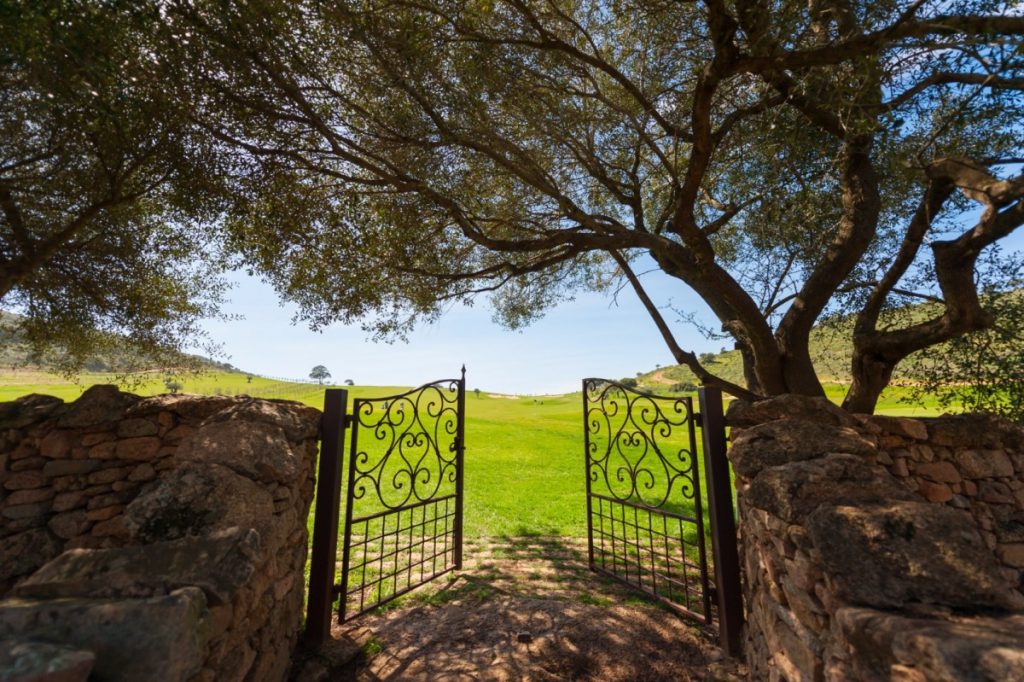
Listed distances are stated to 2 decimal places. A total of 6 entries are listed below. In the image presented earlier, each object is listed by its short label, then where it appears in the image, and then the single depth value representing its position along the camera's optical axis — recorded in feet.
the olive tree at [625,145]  12.46
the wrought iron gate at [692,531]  12.99
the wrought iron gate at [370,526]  13.29
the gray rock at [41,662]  4.57
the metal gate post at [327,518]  12.97
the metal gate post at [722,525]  12.77
